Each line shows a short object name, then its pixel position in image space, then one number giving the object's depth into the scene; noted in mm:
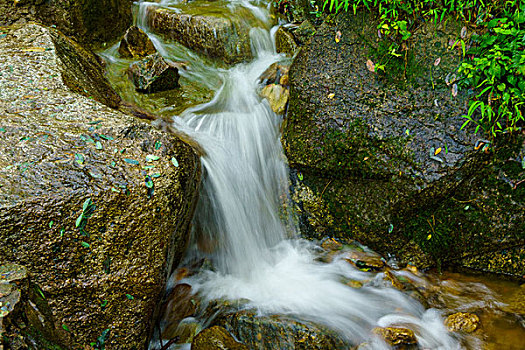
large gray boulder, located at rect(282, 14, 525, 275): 3471
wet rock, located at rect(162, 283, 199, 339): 3310
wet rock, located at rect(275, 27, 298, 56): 5914
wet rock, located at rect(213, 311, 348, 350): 2922
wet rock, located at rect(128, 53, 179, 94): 4930
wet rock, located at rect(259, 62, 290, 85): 5210
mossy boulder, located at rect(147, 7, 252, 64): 5887
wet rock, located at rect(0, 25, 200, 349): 2496
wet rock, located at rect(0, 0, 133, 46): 4816
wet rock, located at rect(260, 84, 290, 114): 4703
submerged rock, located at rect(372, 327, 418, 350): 3062
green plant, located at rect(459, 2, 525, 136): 3172
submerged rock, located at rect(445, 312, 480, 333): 3154
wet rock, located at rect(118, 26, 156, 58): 5621
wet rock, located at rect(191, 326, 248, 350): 2889
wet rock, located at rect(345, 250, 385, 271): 3814
